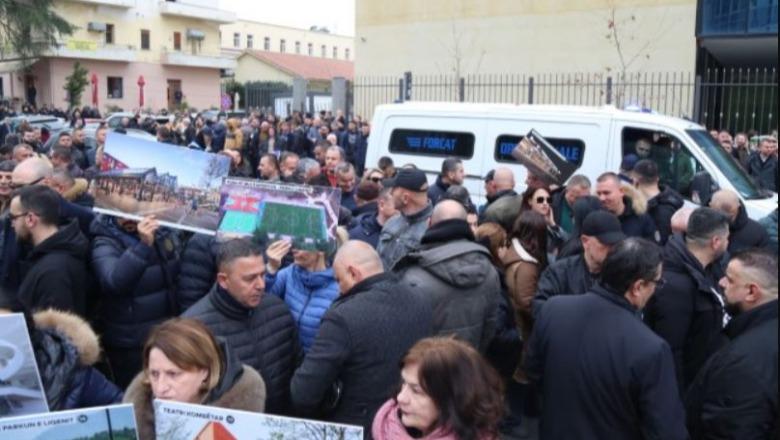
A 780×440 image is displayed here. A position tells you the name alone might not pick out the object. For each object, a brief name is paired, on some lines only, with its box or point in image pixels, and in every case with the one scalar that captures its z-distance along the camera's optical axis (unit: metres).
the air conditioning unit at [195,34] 59.03
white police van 9.23
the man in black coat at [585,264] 4.34
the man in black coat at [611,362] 3.22
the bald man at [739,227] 6.09
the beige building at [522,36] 25.48
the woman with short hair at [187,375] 2.75
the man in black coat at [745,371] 3.04
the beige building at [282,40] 88.69
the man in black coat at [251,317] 3.59
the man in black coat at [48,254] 4.18
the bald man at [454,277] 4.27
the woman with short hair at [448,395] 2.56
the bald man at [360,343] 3.39
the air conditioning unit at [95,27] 51.94
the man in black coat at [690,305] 4.11
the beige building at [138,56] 50.94
